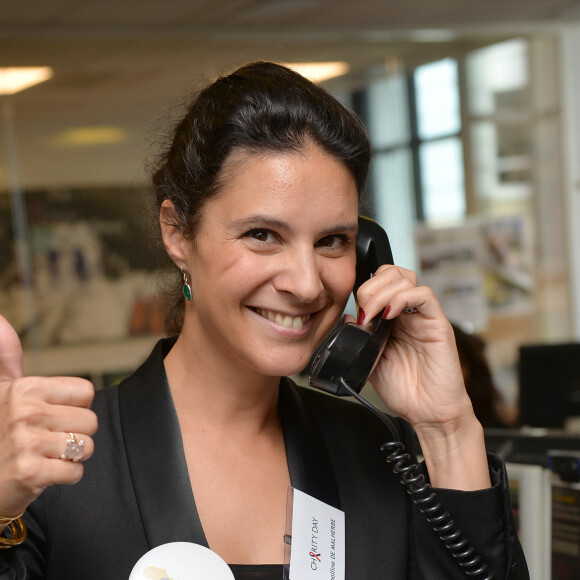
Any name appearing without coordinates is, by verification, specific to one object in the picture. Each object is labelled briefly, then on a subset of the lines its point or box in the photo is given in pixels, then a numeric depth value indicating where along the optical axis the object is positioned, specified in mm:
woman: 1251
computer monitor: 2689
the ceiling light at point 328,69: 4523
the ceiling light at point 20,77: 3925
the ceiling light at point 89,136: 4047
